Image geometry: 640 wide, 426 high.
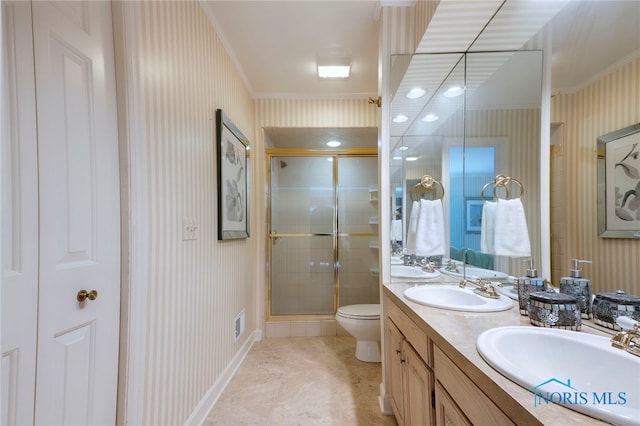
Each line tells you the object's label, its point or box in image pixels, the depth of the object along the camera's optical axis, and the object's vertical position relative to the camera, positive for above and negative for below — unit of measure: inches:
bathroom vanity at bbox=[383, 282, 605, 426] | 22.9 -17.9
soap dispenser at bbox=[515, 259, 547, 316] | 42.5 -11.4
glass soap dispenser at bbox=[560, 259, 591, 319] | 38.4 -10.3
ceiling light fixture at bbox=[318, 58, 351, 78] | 92.9 +47.6
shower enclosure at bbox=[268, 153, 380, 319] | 132.4 -6.7
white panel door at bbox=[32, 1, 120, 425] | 32.8 +0.2
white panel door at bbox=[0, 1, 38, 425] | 29.1 -0.4
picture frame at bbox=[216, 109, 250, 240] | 77.5 +10.1
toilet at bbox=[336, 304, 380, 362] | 94.7 -38.3
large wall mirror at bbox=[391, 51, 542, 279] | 50.7 +17.2
